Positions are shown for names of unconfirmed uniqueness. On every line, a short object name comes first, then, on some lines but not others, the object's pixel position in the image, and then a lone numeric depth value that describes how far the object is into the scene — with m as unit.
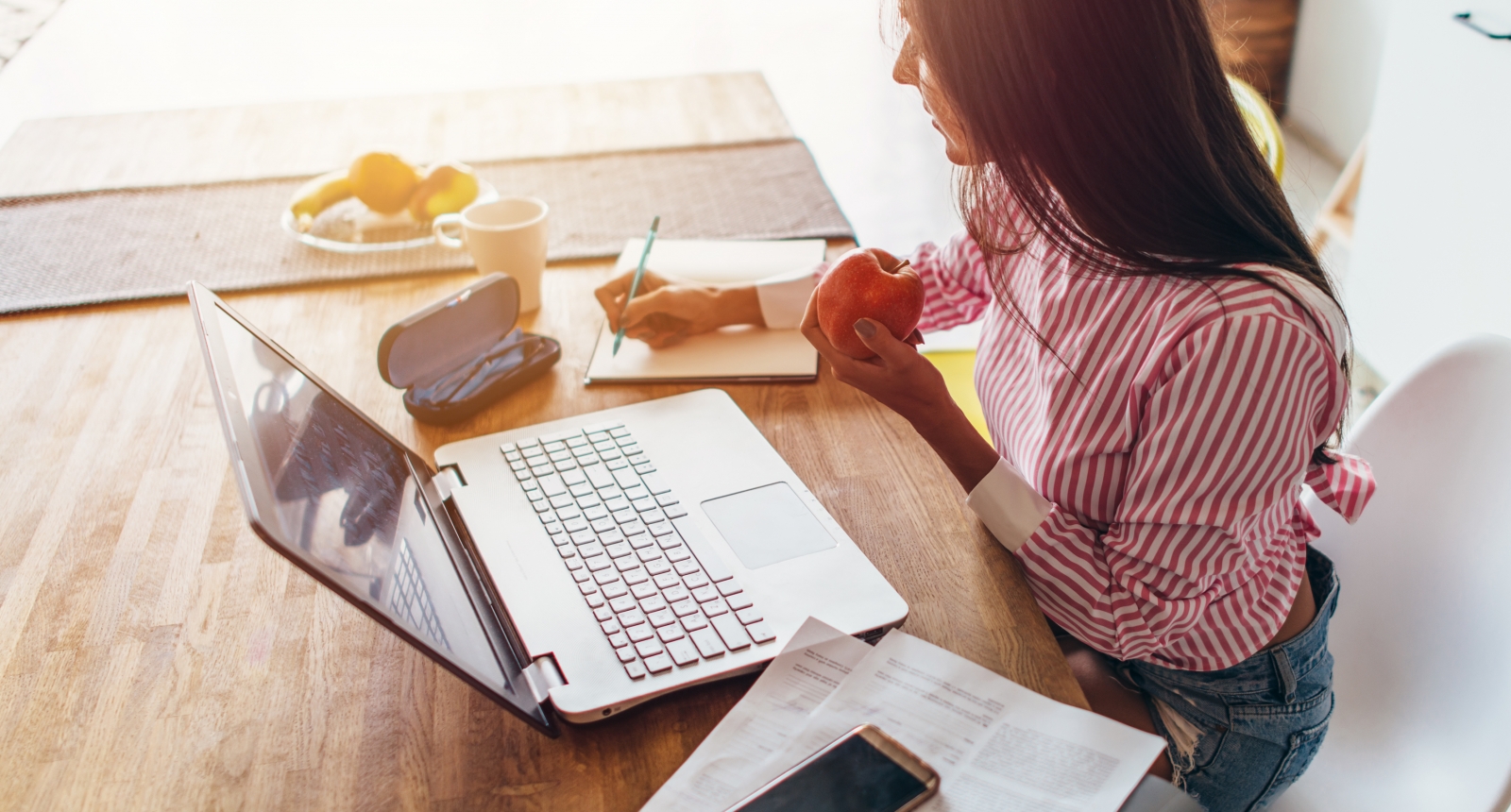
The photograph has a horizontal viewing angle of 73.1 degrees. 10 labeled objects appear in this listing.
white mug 1.16
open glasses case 0.98
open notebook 1.07
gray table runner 1.28
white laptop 0.62
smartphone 0.58
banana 1.38
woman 0.73
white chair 0.83
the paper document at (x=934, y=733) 0.60
